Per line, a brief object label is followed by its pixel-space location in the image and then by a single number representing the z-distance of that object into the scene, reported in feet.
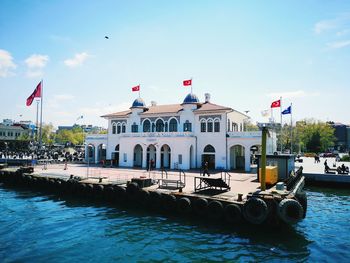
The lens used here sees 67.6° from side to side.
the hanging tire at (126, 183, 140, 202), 71.97
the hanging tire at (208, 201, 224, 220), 56.29
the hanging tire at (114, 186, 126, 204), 74.51
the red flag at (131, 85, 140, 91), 143.83
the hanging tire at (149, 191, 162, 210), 66.54
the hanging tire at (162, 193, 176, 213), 63.87
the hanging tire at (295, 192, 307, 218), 63.35
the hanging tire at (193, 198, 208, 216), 58.75
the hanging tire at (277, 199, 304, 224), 50.10
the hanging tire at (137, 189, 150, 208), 69.26
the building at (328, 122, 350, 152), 380.37
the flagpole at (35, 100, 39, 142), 149.34
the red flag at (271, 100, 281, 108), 112.88
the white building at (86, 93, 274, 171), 122.87
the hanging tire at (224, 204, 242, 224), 54.03
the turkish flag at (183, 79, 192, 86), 127.65
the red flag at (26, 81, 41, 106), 119.24
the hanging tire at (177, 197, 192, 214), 60.95
